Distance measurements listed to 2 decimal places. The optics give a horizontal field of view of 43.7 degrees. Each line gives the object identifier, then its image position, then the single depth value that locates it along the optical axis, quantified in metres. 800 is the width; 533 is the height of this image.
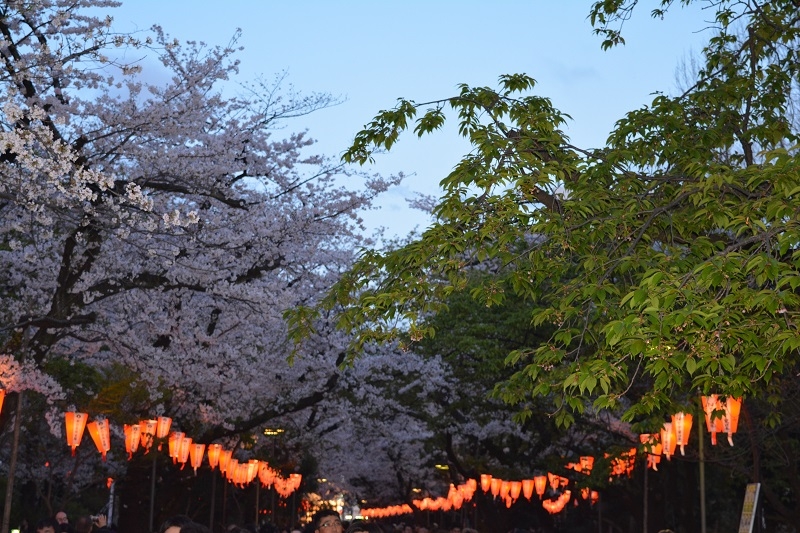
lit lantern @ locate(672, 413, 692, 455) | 17.34
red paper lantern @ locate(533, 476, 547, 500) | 32.77
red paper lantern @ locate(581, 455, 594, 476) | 30.12
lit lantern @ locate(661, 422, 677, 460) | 17.92
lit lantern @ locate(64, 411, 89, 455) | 17.80
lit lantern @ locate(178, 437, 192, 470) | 21.69
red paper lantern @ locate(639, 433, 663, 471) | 15.13
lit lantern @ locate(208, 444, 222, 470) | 24.33
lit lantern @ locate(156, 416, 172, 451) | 20.12
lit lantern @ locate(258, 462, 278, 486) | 32.25
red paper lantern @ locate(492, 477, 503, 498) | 33.16
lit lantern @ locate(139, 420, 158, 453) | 19.92
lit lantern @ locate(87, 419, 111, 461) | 18.68
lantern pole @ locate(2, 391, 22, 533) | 14.74
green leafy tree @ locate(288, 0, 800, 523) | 6.79
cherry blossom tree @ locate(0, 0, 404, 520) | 13.29
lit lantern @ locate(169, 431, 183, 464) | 21.44
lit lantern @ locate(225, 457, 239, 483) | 27.10
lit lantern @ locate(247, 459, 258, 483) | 28.98
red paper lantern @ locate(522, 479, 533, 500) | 33.09
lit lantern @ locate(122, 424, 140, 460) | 19.70
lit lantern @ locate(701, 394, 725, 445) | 14.34
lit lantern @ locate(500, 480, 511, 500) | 33.16
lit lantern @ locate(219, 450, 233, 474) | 25.42
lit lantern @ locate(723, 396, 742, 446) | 14.70
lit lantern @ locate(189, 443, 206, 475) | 22.93
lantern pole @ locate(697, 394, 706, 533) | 15.65
